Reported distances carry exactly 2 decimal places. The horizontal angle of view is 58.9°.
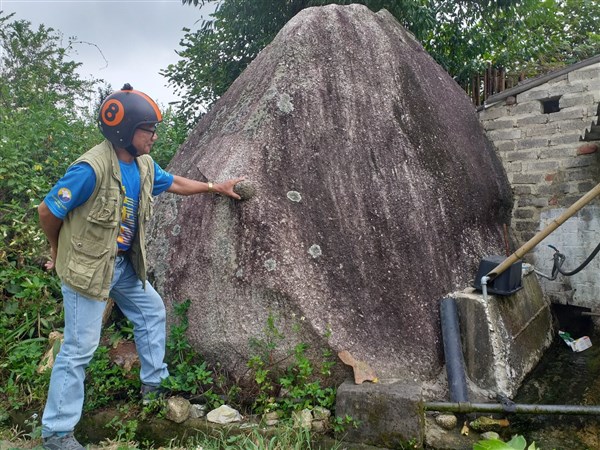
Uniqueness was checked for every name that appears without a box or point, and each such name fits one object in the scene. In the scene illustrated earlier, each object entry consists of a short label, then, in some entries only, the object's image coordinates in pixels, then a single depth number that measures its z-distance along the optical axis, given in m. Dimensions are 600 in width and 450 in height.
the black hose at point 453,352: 3.63
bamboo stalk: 3.81
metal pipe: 3.24
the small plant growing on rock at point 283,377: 3.40
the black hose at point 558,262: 4.60
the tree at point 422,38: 8.39
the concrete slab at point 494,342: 3.88
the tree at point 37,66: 11.70
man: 2.96
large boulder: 3.68
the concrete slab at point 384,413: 3.11
